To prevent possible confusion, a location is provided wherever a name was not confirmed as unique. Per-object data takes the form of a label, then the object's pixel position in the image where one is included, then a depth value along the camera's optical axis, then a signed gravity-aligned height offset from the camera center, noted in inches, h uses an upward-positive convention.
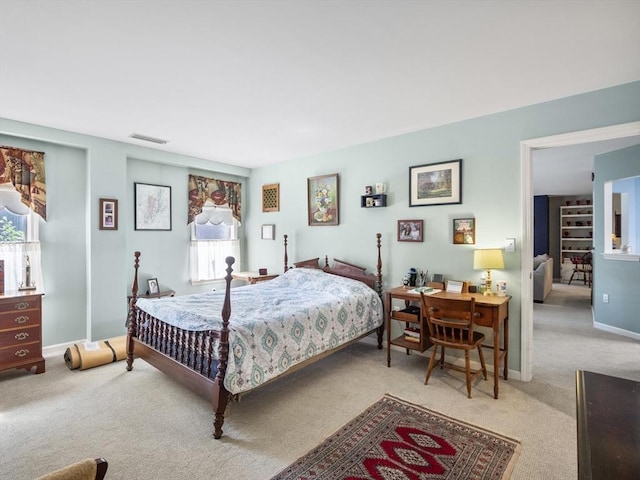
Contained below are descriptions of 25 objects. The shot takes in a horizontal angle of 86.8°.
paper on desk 138.5 -21.9
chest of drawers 126.9 -35.3
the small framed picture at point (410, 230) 155.2 +3.7
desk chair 112.6 -30.5
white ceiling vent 161.6 +49.5
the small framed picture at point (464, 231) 140.6 +2.9
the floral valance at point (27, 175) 146.6 +28.6
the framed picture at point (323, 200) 187.0 +21.9
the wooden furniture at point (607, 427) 31.3 -21.1
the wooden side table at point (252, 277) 203.2 -23.7
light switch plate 129.5 -2.8
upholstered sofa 262.8 -33.8
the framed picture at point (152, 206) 188.5 +18.5
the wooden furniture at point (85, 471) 29.7 -21.1
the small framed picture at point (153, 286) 188.9 -26.7
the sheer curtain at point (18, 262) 147.2 -10.4
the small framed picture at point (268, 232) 220.7 +4.1
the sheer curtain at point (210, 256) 212.8 -11.8
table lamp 125.2 -8.0
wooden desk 117.6 -27.9
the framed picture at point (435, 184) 145.0 +24.2
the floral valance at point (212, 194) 210.8 +29.2
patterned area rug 79.1 -54.6
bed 96.3 -31.5
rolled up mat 136.6 -48.0
